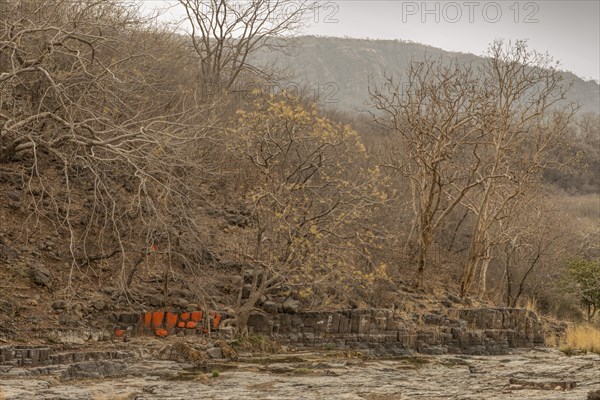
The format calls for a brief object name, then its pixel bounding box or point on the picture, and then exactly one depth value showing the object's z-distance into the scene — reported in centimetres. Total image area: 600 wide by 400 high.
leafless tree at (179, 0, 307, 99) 3174
